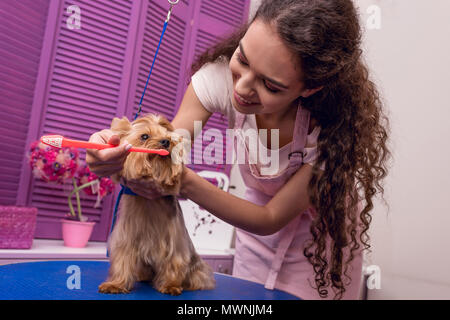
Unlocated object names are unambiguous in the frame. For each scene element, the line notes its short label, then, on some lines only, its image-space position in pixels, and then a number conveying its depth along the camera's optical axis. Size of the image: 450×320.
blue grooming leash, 1.16
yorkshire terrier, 1.08
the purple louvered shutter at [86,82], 2.27
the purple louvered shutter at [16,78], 2.07
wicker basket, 1.97
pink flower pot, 2.24
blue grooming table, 0.95
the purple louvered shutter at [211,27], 3.04
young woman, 1.05
